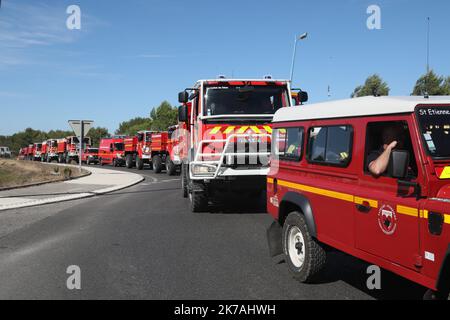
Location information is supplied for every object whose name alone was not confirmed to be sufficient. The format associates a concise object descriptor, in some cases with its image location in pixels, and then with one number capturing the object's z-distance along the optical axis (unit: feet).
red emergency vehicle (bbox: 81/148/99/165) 155.12
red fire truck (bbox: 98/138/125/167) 123.75
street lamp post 97.11
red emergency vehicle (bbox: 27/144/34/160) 243.01
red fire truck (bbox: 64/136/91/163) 161.65
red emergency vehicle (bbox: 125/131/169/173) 87.45
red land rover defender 11.14
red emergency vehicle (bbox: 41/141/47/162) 208.95
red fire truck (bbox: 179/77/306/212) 32.76
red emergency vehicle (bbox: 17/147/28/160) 267.18
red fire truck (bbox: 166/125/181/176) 69.46
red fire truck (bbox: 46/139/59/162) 191.61
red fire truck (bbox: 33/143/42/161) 222.97
